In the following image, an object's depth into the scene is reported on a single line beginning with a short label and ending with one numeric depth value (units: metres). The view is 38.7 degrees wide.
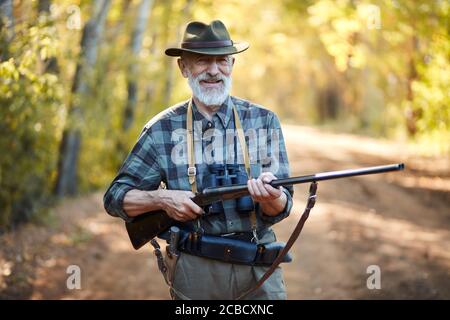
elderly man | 3.84
